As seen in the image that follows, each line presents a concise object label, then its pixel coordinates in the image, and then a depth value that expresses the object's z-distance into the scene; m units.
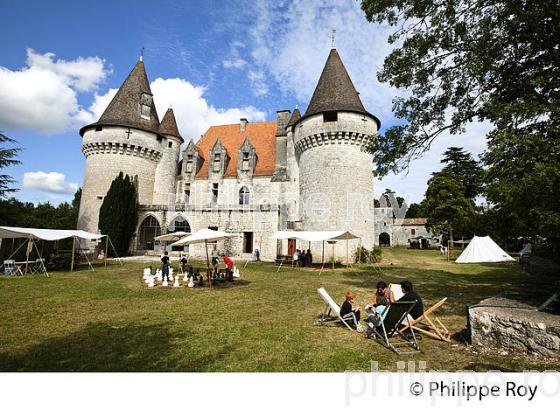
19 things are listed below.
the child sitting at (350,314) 6.18
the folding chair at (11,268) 14.33
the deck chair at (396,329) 5.07
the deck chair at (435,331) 5.52
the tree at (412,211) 71.19
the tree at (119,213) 22.83
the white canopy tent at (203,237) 11.46
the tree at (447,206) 31.84
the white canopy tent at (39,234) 13.70
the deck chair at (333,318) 6.25
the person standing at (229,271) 12.35
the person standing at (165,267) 12.22
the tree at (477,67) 6.62
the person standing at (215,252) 22.39
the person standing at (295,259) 19.25
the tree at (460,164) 39.04
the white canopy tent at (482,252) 17.31
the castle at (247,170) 21.47
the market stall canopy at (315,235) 15.89
